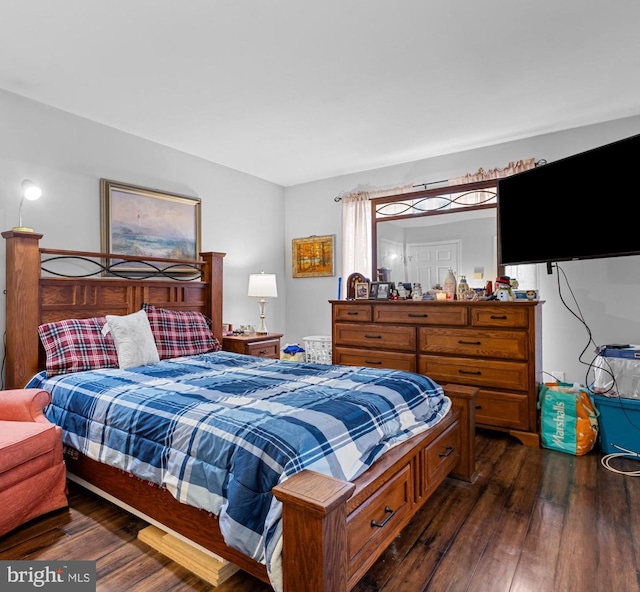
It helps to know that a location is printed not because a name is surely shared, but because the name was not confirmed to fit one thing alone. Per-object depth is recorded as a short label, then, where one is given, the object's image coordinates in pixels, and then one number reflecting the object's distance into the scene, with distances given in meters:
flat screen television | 2.54
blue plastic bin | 2.72
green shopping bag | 2.80
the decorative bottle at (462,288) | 3.48
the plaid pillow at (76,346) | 2.56
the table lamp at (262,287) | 4.32
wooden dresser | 3.04
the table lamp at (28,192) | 2.79
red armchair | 1.80
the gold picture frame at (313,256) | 4.84
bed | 1.18
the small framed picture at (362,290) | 4.11
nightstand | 3.77
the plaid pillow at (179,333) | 3.14
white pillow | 2.77
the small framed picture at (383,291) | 3.88
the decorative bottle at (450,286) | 3.63
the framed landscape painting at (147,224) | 3.38
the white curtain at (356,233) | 4.54
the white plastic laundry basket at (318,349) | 4.72
